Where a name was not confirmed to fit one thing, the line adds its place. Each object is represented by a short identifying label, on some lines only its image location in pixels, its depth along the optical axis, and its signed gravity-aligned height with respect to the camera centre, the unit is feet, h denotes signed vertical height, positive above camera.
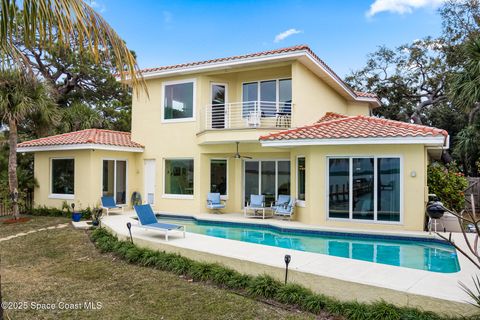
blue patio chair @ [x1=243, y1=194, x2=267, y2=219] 63.87 -6.51
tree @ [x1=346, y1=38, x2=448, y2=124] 118.93 +32.37
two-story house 54.49 +3.72
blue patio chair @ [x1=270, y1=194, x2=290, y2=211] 60.95 -5.52
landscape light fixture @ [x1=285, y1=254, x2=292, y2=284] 27.89 -7.09
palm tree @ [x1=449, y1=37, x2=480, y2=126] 53.47 +13.84
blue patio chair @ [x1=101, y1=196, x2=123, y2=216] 65.23 -6.49
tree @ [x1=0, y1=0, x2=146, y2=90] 15.19 +6.70
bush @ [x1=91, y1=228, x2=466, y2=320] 22.89 -9.25
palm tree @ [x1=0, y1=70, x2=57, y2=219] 57.62 +10.52
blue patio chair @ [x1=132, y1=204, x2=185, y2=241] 42.93 -6.73
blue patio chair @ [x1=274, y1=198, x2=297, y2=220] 58.80 -6.75
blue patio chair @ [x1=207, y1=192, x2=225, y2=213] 67.77 -6.37
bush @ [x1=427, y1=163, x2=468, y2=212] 61.77 -2.94
